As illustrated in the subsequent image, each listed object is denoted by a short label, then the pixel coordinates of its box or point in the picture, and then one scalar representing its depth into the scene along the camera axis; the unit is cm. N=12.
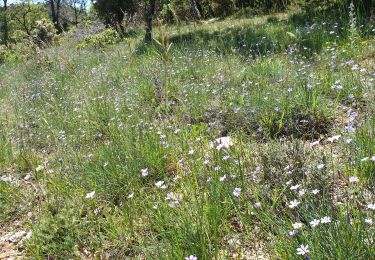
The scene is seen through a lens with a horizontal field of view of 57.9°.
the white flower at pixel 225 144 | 246
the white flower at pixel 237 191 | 216
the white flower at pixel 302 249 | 154
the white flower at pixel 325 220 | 157
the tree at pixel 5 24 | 4745
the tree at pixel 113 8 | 1930
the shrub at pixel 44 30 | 2468
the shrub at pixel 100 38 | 1350
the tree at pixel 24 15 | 4881
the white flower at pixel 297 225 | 168
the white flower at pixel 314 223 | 160
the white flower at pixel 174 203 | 219
